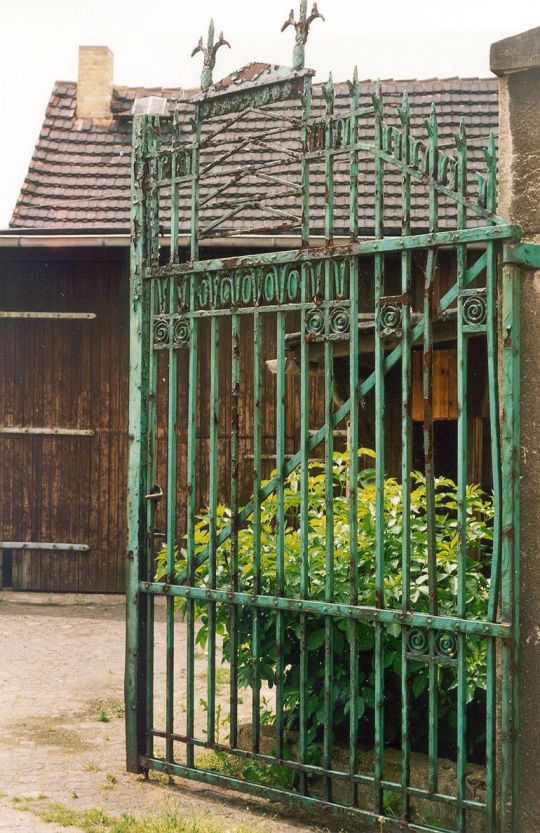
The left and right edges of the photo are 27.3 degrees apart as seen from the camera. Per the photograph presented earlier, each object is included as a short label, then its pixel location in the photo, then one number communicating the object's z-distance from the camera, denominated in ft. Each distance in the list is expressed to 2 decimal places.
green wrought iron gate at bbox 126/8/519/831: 13.50
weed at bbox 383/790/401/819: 15.38
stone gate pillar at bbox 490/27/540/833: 13.15
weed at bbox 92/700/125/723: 20.90
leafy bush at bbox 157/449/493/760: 15.40
